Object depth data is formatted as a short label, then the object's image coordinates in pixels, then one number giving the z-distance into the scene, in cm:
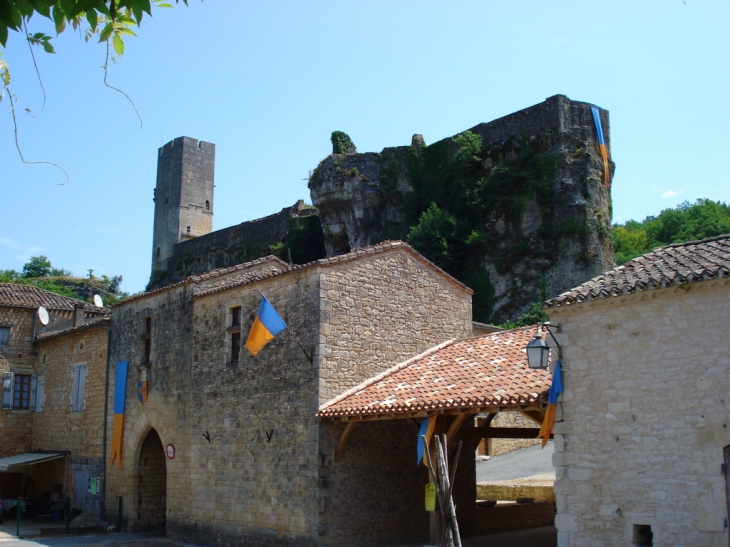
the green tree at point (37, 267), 6500
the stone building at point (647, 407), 838
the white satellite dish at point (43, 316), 2366
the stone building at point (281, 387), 1287
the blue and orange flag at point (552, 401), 968
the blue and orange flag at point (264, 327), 1327
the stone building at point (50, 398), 1994
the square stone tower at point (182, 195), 5191
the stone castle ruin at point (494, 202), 2677
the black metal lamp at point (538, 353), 977
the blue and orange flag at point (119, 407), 1822
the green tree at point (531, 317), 2498
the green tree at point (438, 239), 2856
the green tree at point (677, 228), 4338
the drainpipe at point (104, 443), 1861
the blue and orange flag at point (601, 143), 2778
